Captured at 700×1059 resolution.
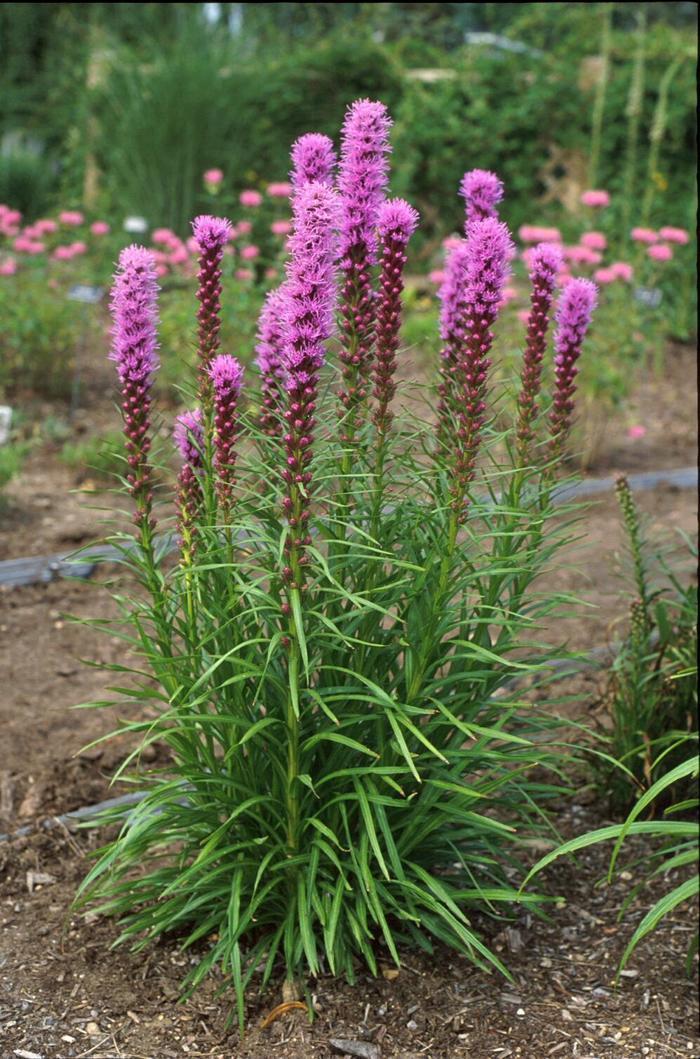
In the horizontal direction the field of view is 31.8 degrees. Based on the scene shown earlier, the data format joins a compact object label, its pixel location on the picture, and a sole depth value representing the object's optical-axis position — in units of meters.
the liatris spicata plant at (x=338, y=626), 2.24
